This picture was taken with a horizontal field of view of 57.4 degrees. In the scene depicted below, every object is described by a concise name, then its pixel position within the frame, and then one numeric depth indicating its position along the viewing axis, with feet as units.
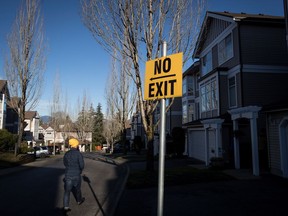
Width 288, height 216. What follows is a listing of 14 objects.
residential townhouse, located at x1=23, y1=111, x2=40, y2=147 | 185.26
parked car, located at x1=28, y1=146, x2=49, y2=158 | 111.72
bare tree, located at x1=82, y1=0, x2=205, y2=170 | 37.17
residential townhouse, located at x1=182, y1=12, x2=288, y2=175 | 50.39
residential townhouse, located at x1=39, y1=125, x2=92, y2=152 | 170.75
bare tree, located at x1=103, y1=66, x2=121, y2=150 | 99.71
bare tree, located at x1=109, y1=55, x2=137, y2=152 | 91.60
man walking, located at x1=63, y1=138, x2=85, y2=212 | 21.76
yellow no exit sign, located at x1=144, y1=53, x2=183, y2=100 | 11.75
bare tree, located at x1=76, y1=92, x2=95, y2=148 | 161.38
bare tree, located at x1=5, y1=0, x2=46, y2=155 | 71.20
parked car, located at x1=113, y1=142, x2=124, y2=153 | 161.50
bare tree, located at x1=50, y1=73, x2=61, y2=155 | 144.01
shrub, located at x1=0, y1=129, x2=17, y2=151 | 74.54
